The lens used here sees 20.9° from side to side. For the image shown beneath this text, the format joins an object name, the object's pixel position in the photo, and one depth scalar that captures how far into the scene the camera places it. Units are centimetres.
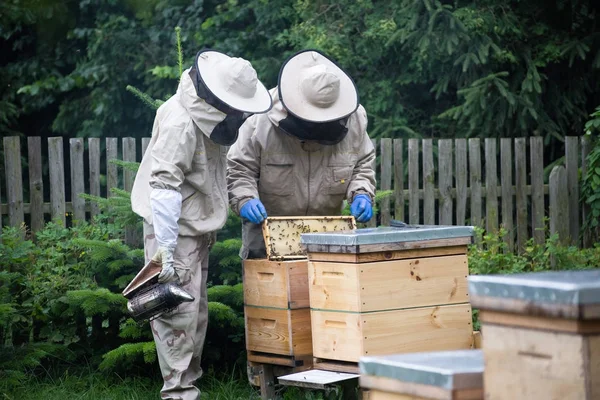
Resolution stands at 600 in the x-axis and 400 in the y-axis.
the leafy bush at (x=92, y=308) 1017
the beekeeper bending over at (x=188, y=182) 844
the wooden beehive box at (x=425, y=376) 481
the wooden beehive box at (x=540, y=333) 424
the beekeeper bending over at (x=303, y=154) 948
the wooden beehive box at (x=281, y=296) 882
